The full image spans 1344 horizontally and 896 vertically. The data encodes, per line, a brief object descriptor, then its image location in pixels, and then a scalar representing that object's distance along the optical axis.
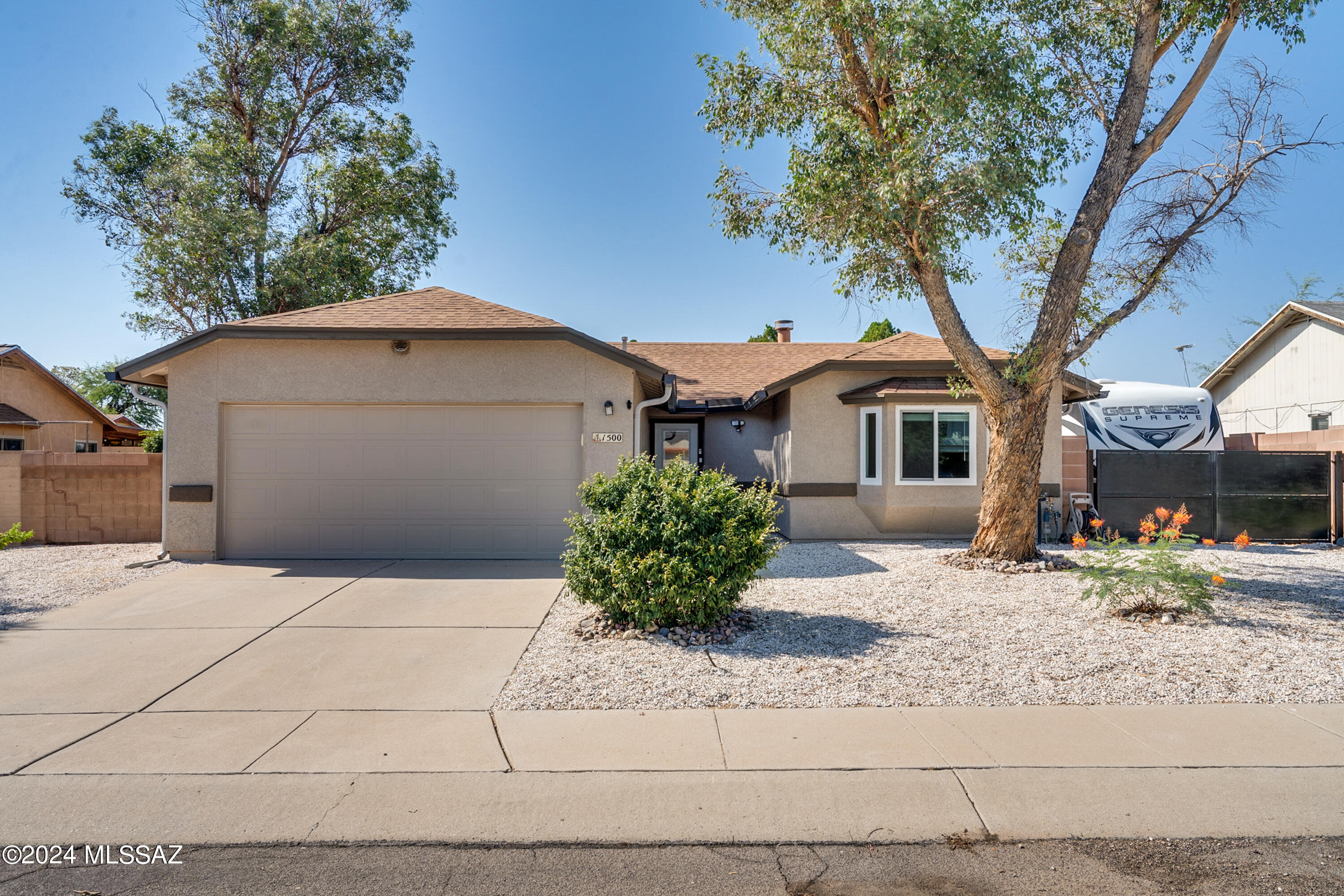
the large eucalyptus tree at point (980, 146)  8.20
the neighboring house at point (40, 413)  21.08
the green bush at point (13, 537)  9.23
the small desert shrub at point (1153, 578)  6.68
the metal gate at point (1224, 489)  12.90
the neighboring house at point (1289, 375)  19.83
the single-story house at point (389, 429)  10.48
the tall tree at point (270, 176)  19.20
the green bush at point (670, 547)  6.11
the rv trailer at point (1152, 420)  15.70
